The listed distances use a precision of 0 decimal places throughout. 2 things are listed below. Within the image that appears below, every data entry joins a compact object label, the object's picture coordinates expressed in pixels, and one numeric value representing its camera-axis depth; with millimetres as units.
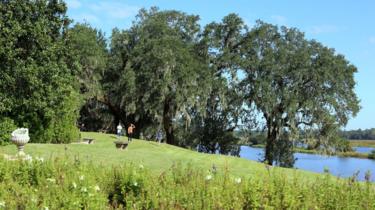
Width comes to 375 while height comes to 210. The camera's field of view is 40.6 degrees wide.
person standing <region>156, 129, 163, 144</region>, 43222
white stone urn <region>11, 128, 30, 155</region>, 16781
